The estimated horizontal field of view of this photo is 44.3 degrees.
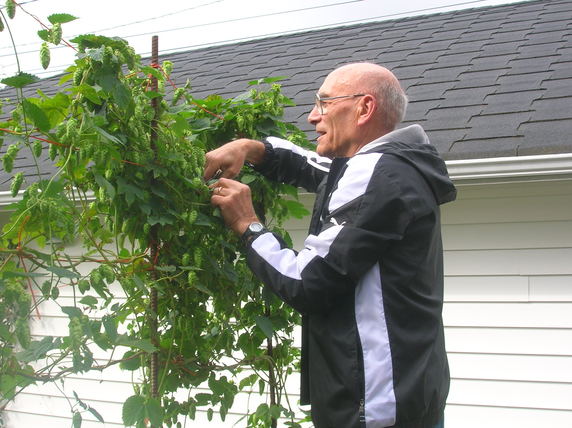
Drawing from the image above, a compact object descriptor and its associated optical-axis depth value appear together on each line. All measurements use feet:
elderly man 5.95
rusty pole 6.27
